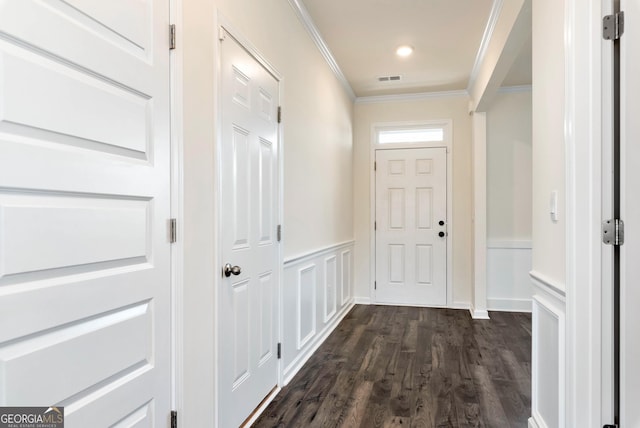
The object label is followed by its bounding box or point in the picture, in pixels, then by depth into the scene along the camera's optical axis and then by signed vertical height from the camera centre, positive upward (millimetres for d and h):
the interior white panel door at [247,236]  1897 -135
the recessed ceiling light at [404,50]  3699 +1608
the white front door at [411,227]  5020 -211
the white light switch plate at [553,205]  1650 +25
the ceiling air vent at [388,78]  4520 +1607
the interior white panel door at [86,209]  907 +9
